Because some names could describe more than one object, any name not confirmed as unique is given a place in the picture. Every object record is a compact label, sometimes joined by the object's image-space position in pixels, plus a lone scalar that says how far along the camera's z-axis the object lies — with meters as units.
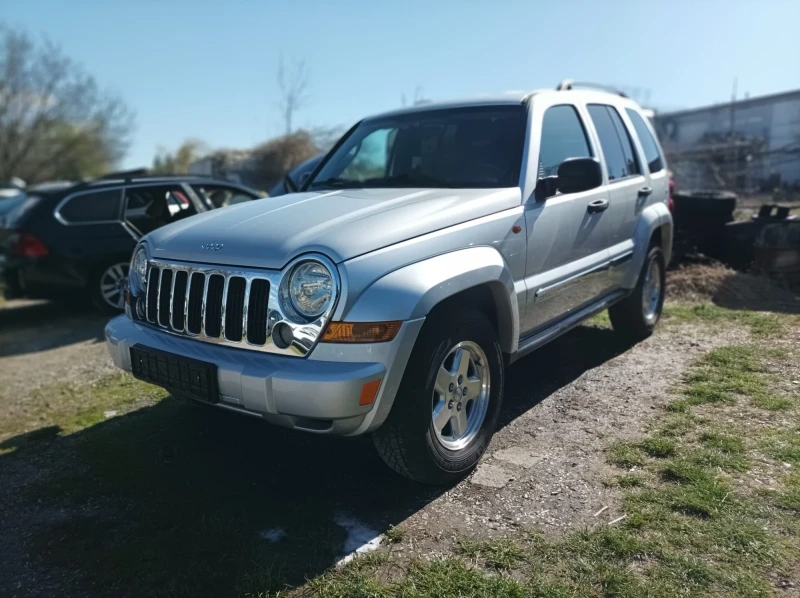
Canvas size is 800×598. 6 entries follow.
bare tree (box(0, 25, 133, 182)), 37.78
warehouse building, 17.19
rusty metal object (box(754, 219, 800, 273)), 7.02
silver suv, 2.75
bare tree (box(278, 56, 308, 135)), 17.91
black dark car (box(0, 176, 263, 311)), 7.51
